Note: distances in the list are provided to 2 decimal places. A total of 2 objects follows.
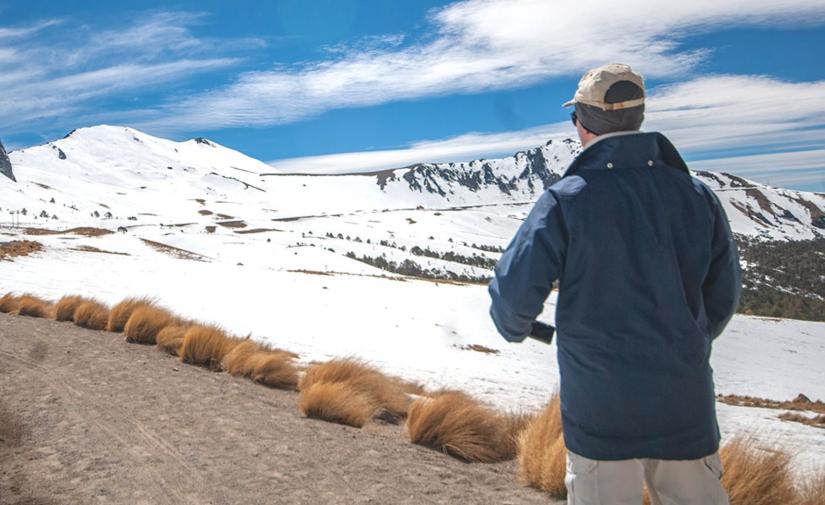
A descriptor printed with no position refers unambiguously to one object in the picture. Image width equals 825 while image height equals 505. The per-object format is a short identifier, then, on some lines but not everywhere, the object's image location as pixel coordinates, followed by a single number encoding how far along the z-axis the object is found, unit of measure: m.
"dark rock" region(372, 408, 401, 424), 6.75
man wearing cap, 2.30
